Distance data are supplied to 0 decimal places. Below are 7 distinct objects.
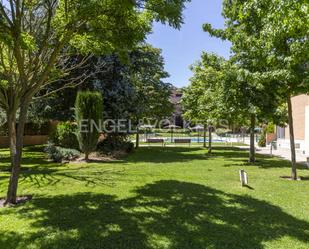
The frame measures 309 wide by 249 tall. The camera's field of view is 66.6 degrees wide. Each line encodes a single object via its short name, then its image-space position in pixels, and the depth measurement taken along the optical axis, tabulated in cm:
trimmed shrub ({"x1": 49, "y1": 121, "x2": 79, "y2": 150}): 1272
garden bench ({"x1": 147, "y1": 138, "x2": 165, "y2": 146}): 2174
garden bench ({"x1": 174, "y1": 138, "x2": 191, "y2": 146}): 2171
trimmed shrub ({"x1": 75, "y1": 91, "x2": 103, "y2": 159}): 1126
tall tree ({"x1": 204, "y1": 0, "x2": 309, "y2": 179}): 681
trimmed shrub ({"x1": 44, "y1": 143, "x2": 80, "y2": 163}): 1130
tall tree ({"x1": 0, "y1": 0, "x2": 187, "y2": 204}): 509
